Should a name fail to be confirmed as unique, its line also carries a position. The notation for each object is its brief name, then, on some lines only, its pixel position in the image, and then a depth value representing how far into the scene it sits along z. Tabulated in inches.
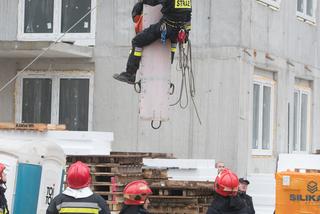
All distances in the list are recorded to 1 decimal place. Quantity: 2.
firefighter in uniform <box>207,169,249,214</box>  391.9
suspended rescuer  448.1
